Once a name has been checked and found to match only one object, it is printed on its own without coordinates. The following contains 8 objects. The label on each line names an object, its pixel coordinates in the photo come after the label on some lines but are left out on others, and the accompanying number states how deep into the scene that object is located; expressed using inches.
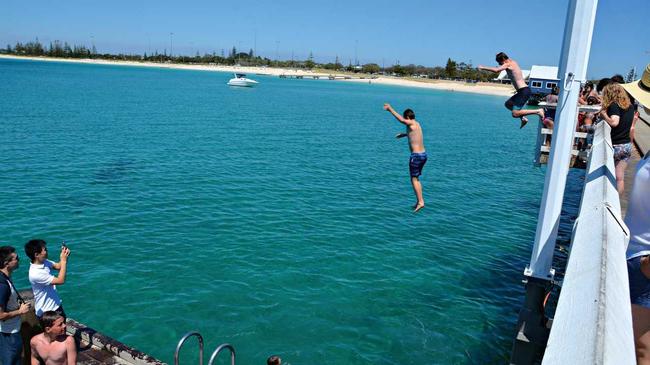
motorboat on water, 4803.2
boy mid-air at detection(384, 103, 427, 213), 466.0
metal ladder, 257.5
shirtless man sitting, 296.4
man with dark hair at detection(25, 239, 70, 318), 305.1
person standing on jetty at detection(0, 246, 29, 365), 282.2
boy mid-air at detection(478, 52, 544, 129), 438.3
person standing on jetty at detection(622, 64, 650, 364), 158.9
